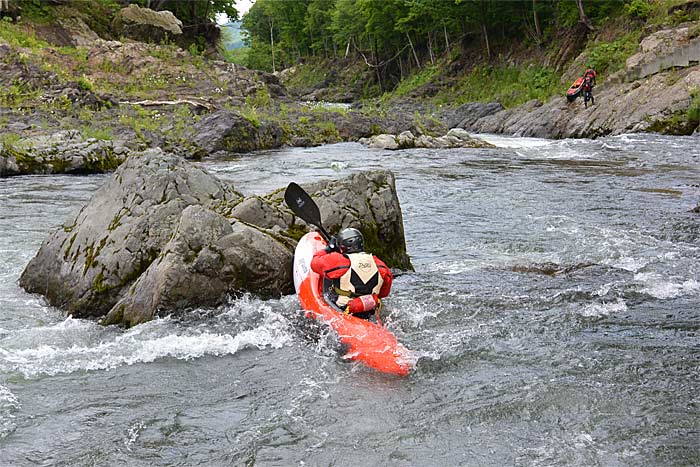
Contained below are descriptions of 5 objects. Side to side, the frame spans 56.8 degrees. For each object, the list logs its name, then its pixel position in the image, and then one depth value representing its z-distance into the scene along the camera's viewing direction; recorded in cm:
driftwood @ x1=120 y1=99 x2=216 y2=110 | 2092
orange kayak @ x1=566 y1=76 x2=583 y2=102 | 2209
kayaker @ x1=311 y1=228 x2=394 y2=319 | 540
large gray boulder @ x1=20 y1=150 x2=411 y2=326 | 582
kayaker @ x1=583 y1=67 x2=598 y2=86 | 2131
